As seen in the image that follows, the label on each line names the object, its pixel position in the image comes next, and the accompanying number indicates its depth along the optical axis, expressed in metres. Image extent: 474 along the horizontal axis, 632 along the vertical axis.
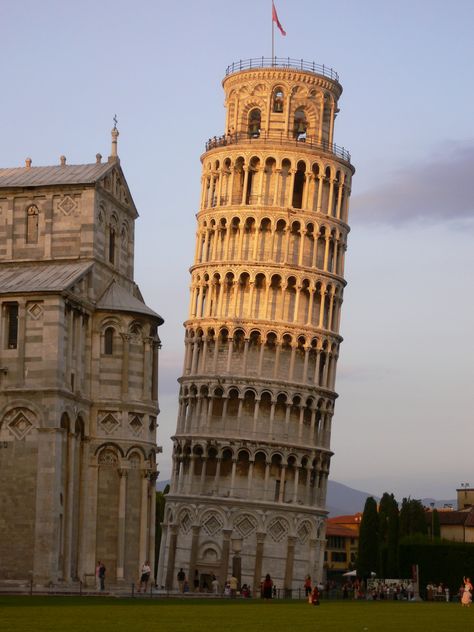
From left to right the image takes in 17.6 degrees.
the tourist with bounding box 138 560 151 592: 64.56
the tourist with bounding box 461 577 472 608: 65.50
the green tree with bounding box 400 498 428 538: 128.12
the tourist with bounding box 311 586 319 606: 60.09
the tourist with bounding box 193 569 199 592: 96.10
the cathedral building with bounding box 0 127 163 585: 61.66
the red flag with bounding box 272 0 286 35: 104.25
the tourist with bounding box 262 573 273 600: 68.38
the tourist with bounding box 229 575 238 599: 75.68
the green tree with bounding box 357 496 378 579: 126.94
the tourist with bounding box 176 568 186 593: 91.64
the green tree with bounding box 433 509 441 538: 139.55
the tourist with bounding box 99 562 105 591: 62.31
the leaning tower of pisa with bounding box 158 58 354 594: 102.25
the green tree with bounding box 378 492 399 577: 120.68
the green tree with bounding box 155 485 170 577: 135.38
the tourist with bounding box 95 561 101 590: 62.86
